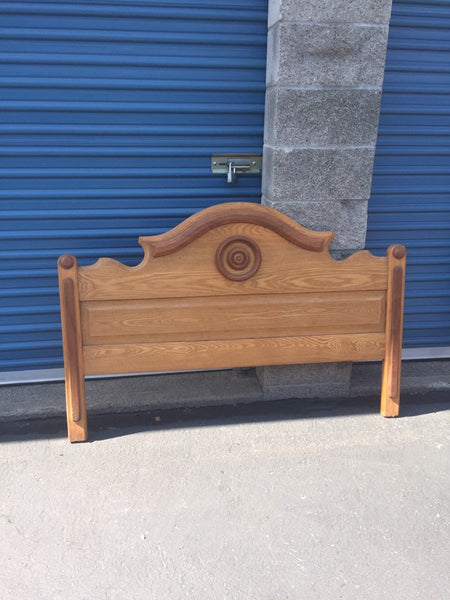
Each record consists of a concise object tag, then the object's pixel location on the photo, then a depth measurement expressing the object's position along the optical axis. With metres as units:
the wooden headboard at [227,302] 3.16
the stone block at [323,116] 3.31
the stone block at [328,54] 3.20
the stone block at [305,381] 3.75
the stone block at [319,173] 3.41
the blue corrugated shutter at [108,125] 3.42
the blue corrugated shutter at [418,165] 3.74
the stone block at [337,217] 3.50
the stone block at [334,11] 3.16
